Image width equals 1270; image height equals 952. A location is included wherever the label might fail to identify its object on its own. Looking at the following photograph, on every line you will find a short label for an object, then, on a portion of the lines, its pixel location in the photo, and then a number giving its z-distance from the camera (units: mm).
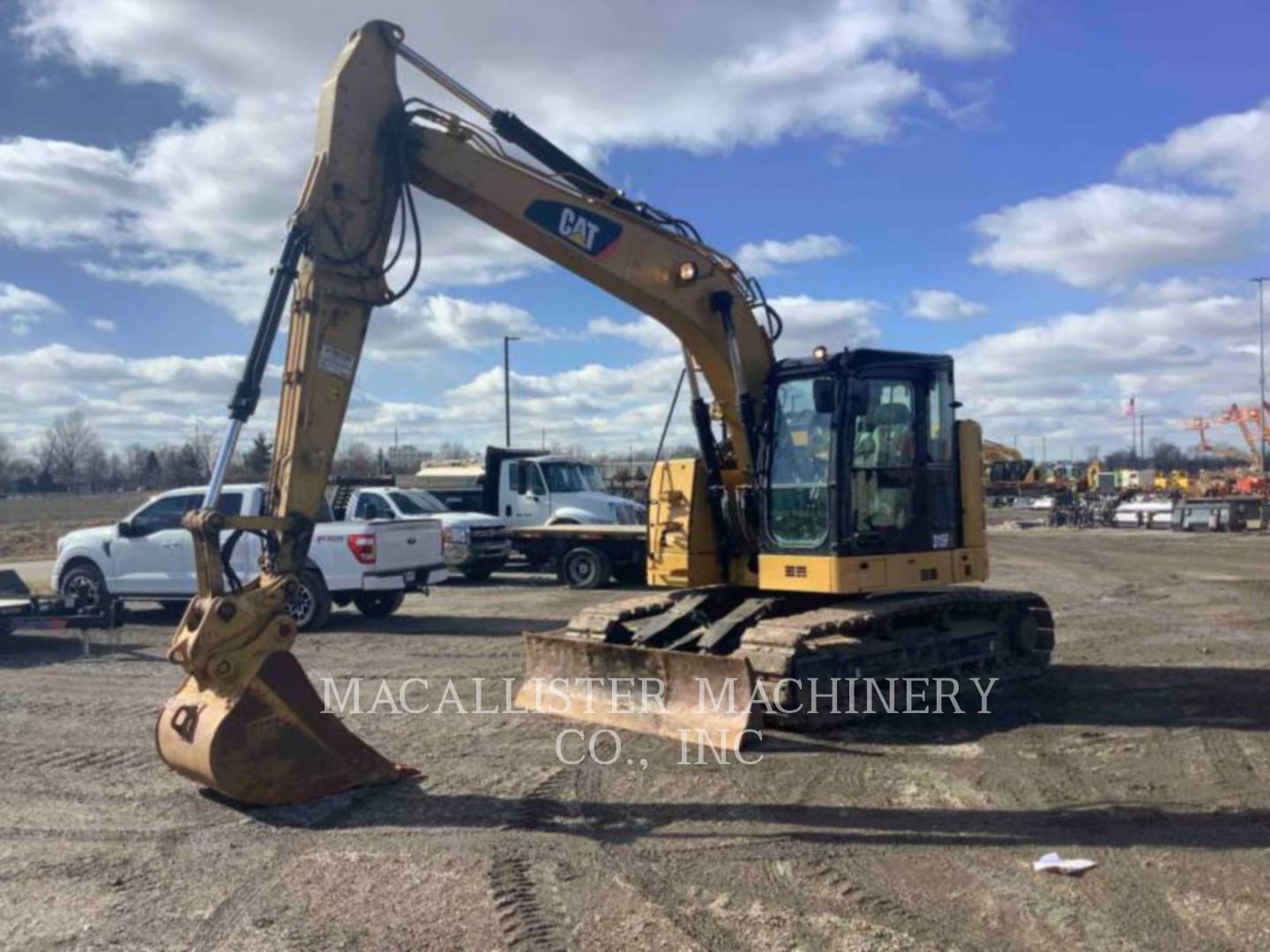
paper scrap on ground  5408
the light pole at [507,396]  47250
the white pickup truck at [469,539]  20500
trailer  12537
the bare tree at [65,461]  98500
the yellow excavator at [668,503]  6547
